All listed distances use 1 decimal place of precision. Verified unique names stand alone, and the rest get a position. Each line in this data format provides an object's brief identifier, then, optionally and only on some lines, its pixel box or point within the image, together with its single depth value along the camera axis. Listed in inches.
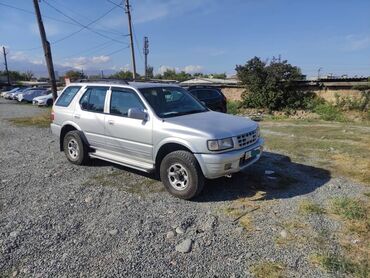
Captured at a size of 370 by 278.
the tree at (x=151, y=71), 2705.7
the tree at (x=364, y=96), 655.1
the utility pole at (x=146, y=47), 1874.0
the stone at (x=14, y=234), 160.4
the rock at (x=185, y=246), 146.9
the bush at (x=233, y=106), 800.9
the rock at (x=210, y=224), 166.9
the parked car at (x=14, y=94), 1395.8
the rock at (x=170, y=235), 159.1
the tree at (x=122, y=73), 2183.8
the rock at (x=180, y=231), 163.3
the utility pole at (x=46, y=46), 657.6
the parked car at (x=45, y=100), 1054.4
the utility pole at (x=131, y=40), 1075.3
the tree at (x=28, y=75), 3476.9
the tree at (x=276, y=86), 765.3
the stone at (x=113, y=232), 161.3
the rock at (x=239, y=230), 162.1
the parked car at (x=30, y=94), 1273.0
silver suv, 192.4
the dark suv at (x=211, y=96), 552.1
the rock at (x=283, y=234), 157.2
